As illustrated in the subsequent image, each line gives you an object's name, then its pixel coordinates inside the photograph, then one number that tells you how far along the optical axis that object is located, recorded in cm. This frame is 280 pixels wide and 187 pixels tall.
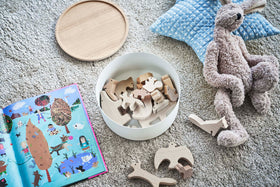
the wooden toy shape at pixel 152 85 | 95
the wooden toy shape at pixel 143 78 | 99
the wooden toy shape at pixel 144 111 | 92
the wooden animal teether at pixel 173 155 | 87
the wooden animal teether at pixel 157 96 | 93
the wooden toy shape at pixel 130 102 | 93
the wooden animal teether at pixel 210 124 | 88
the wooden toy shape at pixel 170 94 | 94
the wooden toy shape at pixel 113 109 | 93
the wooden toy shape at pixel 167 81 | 96
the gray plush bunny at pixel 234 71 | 91
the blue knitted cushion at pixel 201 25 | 102
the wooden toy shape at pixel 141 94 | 94
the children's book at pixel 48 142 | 88
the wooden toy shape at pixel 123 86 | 99
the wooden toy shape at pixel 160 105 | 93
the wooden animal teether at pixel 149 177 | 84
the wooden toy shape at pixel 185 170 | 84
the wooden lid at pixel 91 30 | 109
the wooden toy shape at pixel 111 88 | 97
